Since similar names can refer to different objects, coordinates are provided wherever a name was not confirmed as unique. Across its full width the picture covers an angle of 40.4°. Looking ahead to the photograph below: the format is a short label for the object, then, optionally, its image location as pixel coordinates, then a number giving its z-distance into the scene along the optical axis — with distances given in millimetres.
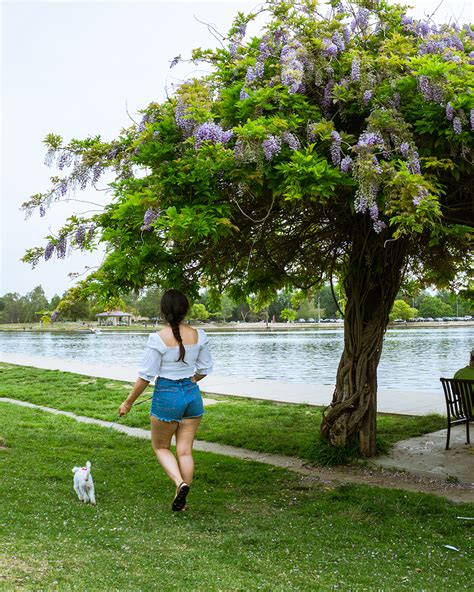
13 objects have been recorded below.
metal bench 7648
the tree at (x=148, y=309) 90188
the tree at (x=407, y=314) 85562
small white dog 5379
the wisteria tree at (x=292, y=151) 5262
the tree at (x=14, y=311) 121250
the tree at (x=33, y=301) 116438
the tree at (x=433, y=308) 108312
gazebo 107188
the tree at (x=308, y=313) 106150
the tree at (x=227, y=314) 99162
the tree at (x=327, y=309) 103650
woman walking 5375
